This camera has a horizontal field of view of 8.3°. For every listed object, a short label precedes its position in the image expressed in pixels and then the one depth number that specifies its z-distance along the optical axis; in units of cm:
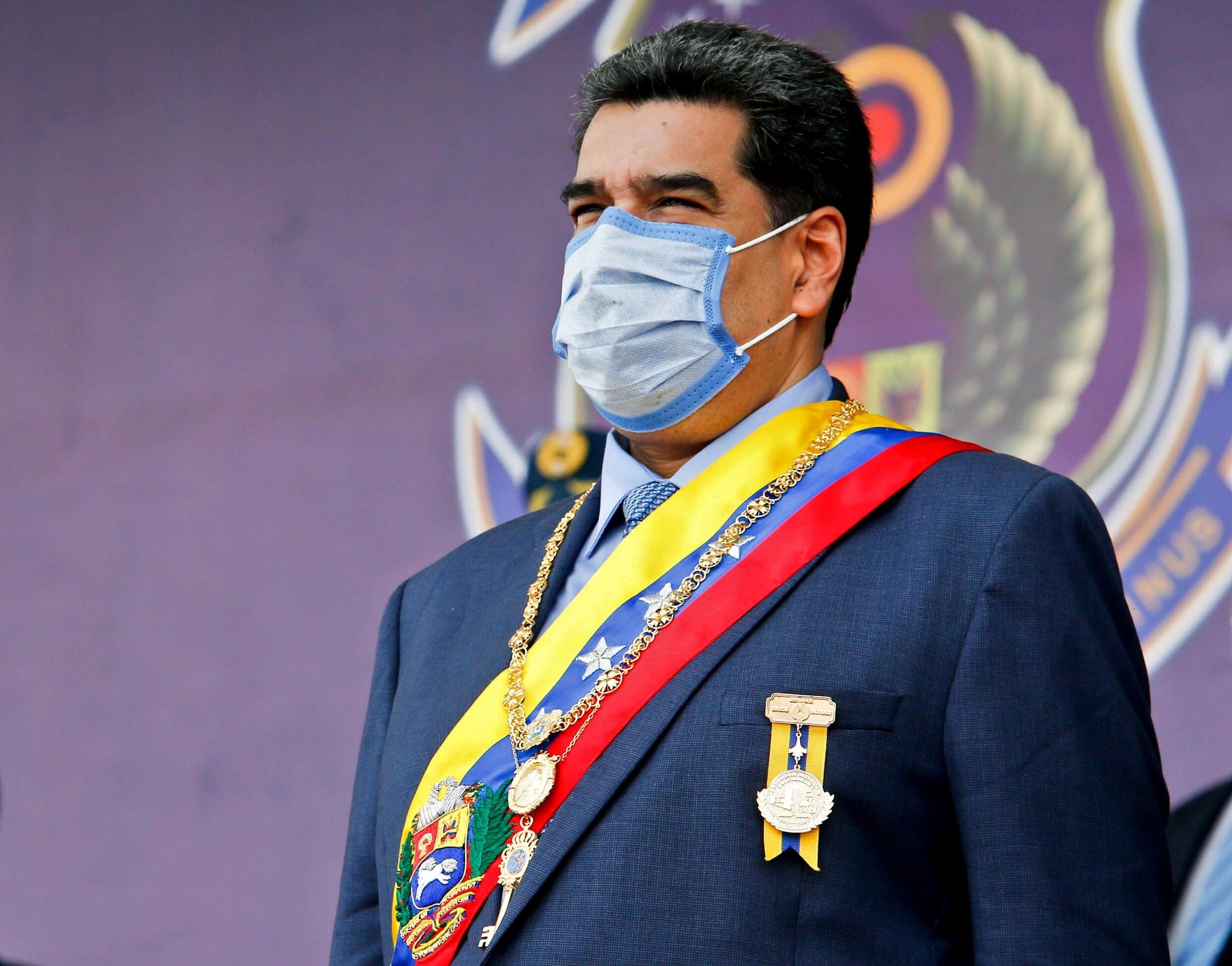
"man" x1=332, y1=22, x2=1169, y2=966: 499
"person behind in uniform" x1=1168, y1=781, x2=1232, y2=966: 519
